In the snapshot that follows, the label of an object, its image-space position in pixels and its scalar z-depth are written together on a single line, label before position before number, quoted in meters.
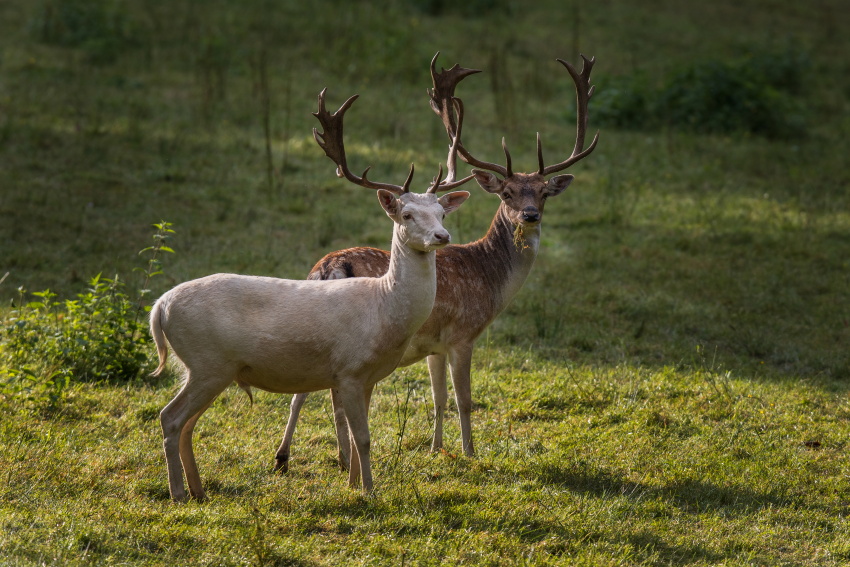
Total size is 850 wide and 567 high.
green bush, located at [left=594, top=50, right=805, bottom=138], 33.66
